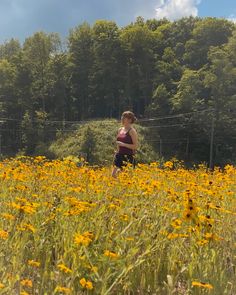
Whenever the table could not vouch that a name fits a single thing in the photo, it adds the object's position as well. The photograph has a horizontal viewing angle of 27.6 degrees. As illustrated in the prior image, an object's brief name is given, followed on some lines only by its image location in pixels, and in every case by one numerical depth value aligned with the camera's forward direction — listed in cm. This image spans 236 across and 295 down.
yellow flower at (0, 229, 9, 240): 211
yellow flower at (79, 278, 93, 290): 175
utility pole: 4274
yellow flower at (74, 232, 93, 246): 208
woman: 673
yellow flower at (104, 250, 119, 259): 204
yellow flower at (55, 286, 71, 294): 173
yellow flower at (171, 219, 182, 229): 249
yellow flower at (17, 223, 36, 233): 237
